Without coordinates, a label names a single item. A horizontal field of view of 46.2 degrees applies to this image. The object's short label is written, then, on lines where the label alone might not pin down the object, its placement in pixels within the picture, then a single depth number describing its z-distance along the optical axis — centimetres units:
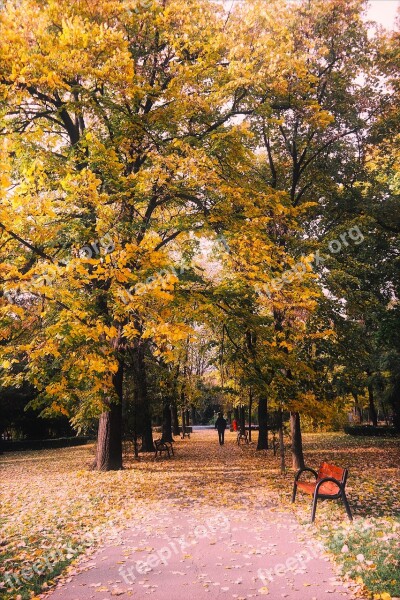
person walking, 2478
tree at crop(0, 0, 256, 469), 676
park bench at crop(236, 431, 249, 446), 2443
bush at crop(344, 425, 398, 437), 2846
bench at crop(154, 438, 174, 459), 1862
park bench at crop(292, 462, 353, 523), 709
